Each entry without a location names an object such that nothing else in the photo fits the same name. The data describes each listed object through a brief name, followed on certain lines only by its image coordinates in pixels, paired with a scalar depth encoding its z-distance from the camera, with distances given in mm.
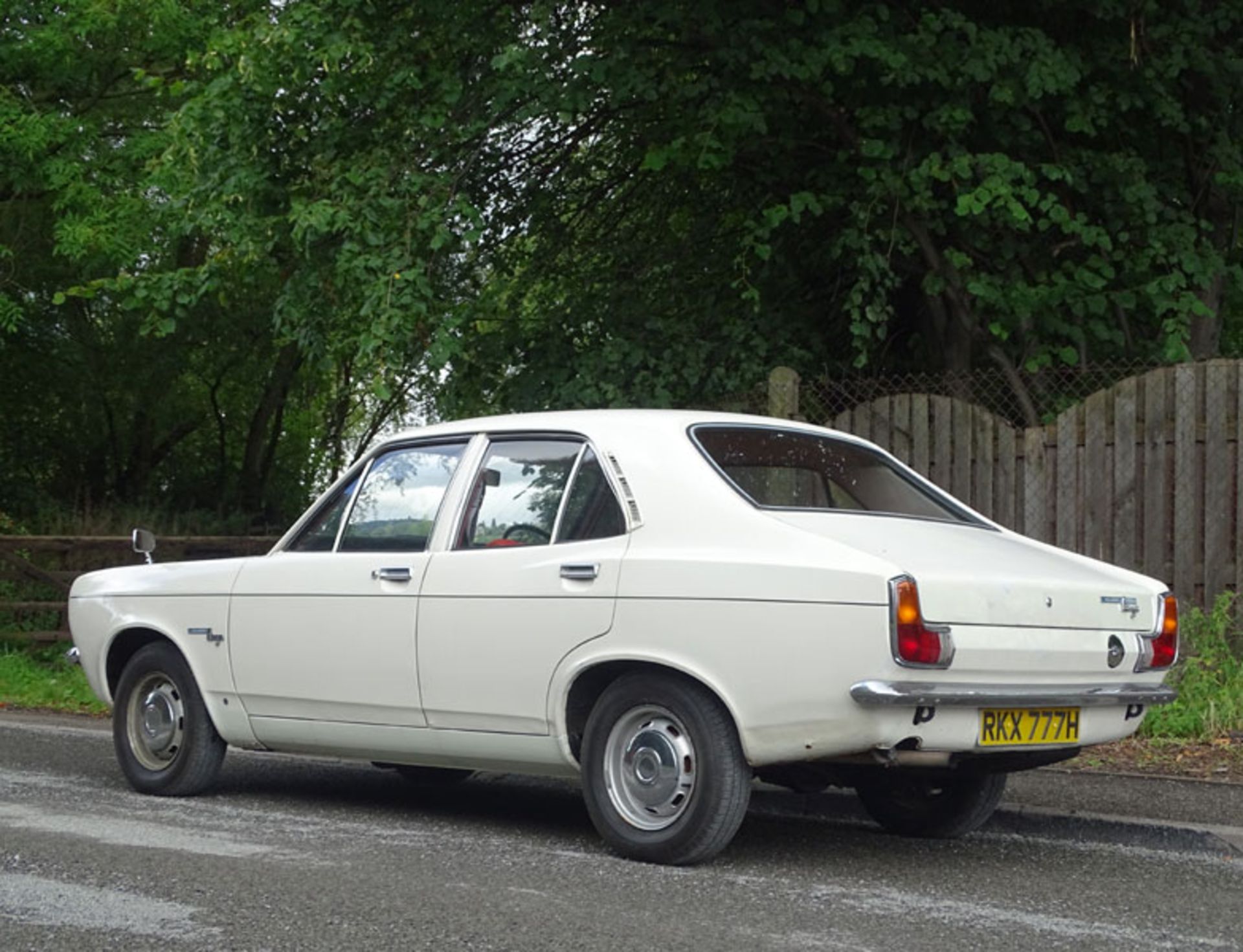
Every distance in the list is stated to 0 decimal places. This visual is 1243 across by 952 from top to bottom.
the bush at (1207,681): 9492
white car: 6059
